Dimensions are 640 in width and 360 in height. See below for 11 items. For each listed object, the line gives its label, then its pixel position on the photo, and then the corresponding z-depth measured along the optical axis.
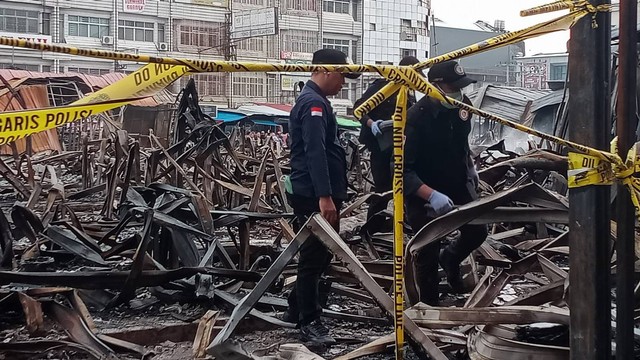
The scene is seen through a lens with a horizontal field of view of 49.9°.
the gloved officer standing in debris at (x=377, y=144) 5.57
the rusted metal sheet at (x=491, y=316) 2.55
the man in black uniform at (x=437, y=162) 4.22
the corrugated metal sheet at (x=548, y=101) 13.10
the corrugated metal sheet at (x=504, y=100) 15.70
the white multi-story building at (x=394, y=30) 55.53
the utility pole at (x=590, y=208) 1.85
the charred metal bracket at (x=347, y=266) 2.63
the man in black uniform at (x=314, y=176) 3.84
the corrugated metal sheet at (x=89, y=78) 23.22
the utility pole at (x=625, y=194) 1.91
